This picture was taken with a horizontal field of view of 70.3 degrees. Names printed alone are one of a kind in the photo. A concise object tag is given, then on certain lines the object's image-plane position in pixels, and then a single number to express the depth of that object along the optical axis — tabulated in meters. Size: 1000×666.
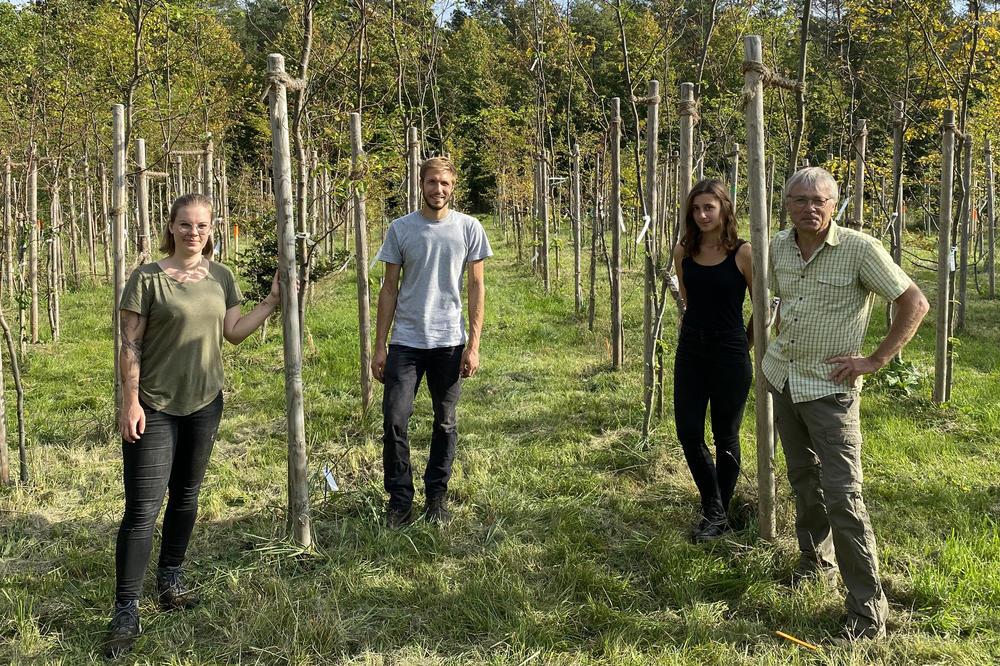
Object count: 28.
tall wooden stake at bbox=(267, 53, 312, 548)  2.93
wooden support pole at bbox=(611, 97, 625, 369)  6.47
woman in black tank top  3.21
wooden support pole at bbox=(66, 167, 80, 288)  11.20
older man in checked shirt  2.54
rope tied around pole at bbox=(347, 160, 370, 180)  4.18
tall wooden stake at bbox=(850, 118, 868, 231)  6.02
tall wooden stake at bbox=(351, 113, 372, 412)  5.41
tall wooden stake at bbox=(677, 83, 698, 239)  3.96
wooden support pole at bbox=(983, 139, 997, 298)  10.95
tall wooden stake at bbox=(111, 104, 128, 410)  4.62
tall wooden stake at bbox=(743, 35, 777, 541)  3.03
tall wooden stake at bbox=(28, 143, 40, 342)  8.12
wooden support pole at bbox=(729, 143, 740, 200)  10.86
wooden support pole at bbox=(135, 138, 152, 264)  4.44
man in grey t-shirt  3.45
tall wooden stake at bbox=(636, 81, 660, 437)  4.94
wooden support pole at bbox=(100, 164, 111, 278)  9.66
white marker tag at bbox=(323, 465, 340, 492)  3.48
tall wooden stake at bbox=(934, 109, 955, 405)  5.53
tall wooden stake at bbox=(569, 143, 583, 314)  10.05
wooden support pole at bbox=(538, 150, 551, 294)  10.94
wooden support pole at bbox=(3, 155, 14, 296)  6.21
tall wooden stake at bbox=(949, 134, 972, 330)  6.57
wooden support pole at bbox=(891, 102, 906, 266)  6.37
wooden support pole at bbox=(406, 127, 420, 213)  6.36
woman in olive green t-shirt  2.58
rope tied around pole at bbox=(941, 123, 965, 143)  5.48
